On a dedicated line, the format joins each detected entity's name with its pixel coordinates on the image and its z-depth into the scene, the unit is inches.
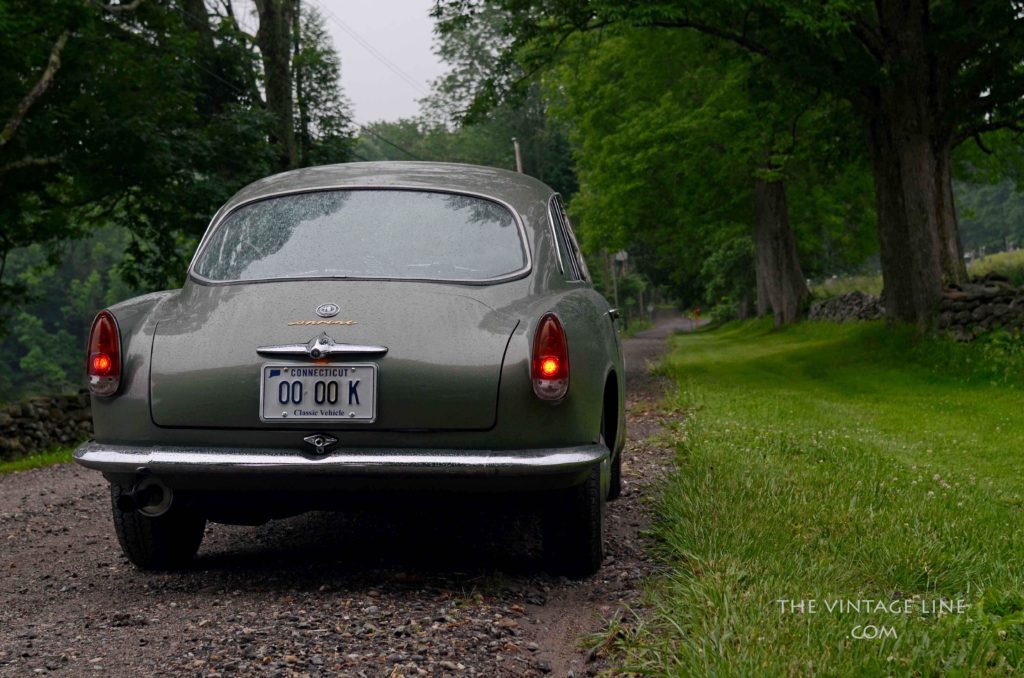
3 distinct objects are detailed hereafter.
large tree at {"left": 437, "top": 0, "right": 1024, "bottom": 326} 648.4
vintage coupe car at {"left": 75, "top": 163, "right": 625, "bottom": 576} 159.6
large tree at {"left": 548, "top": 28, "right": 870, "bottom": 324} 891.4
